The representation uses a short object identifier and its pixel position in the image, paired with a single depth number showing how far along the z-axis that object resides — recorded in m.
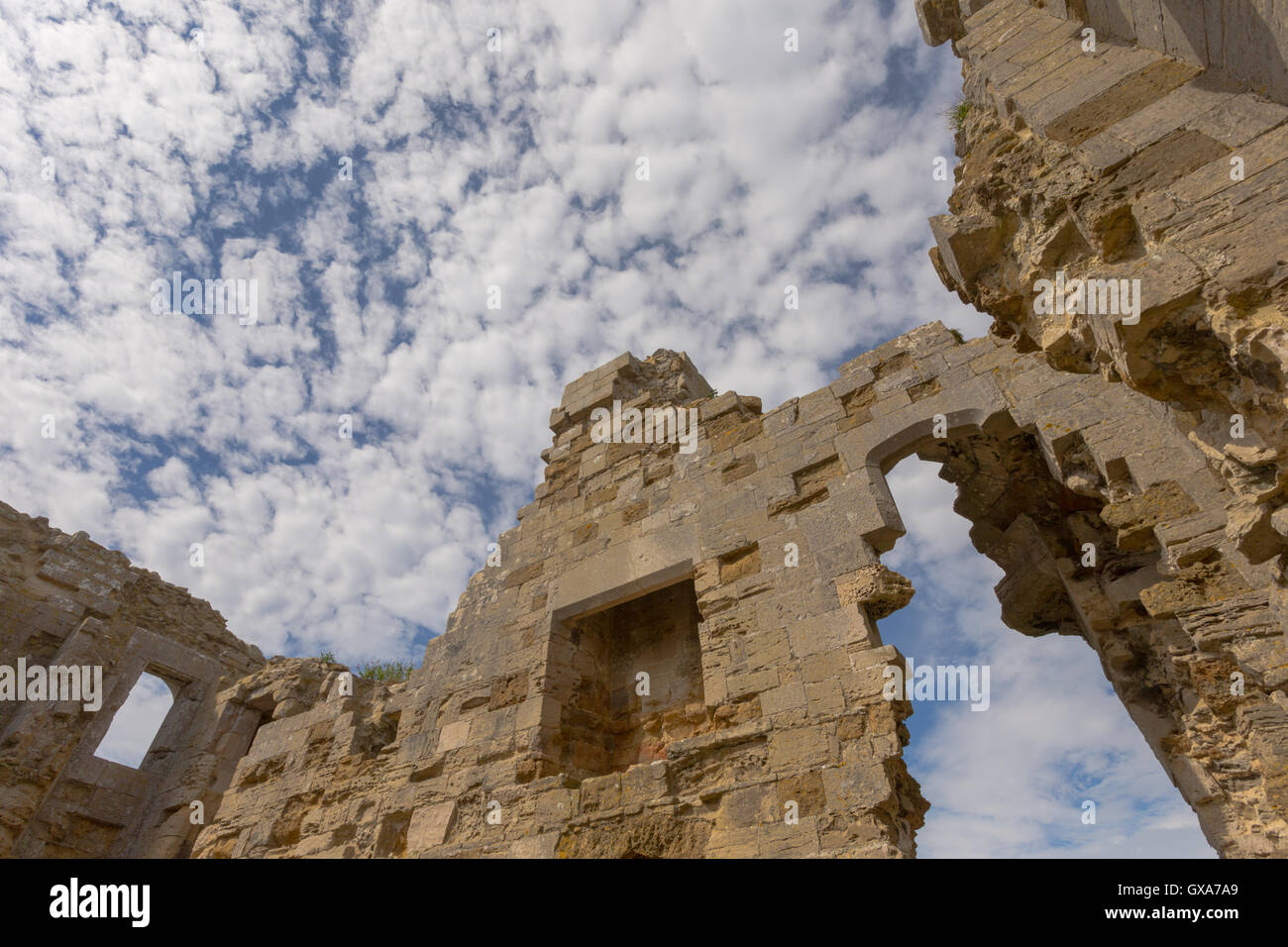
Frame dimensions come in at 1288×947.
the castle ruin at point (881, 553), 2.31
